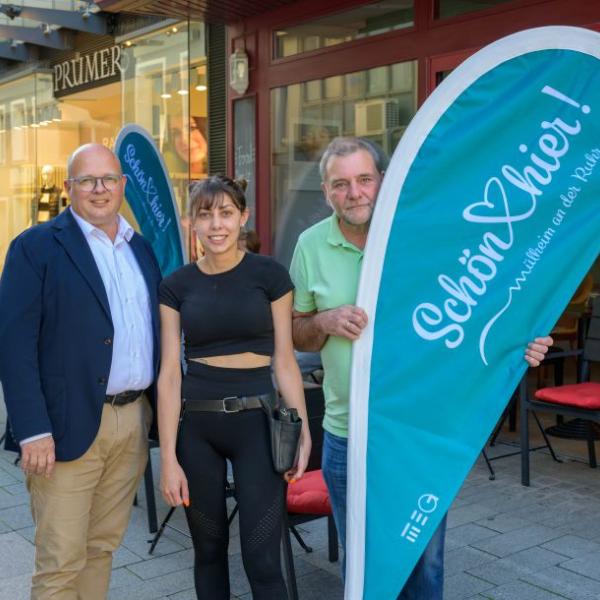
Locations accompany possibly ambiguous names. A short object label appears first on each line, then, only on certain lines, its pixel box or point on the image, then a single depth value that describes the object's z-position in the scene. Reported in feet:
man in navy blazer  9.11
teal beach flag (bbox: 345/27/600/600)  8.28
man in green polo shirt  8.60
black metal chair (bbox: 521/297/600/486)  16.75
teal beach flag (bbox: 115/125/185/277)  19.84
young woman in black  9.09
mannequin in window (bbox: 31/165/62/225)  45.73
